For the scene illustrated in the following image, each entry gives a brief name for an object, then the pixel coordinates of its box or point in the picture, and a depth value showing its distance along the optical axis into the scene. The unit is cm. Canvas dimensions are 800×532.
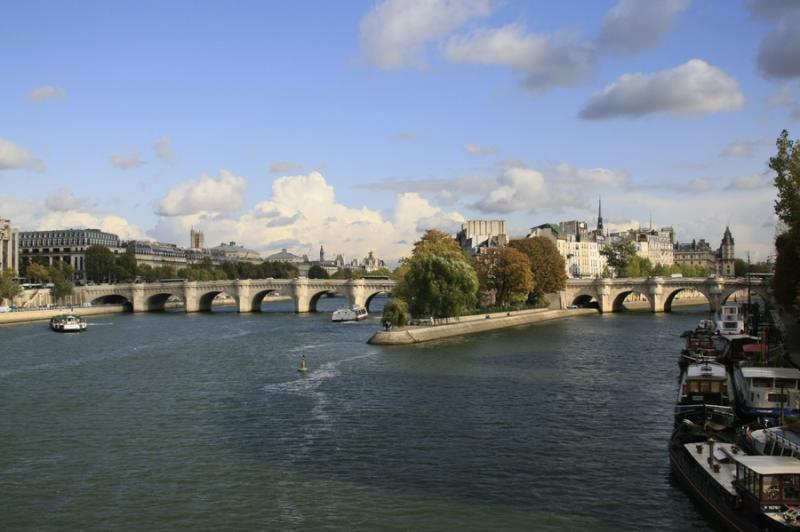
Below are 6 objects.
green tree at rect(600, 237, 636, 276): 15238
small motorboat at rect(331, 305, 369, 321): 9373
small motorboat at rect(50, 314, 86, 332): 8225
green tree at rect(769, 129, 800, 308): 3837
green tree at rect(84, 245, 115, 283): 15762
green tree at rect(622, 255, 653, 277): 14918
